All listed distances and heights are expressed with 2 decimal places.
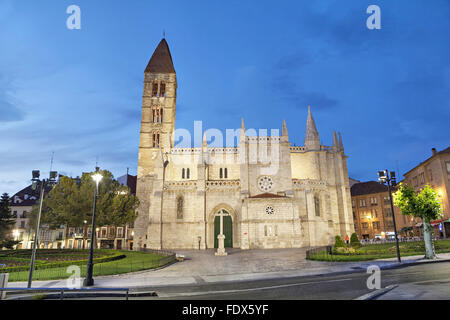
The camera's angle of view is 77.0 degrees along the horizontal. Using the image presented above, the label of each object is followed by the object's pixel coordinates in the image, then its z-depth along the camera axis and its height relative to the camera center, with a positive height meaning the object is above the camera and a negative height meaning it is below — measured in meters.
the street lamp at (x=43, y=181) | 14.94 +2.60
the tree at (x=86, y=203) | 29.83 +2.67
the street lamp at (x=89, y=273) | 13.23 -2.06
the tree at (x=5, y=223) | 39.55 +0.77
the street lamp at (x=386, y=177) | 19.44 +3.18
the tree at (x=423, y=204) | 20.03 +1.40
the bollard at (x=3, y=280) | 9.35 -1.65
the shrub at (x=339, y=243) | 24.36 -1.51
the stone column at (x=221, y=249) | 28.36 -2.21
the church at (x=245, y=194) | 35.62 +4.44
